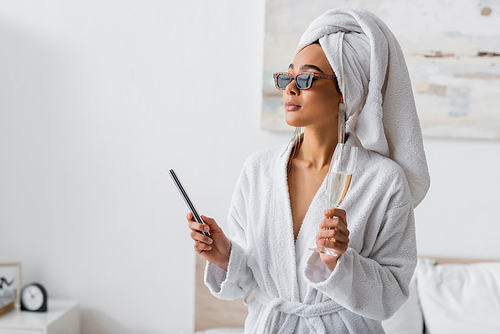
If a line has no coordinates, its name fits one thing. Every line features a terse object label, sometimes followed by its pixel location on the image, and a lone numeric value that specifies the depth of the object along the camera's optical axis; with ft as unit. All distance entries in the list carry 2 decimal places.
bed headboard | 7.70
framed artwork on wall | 7.20
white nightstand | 6.95
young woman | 3.27
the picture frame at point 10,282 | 7.54
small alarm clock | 7.47
